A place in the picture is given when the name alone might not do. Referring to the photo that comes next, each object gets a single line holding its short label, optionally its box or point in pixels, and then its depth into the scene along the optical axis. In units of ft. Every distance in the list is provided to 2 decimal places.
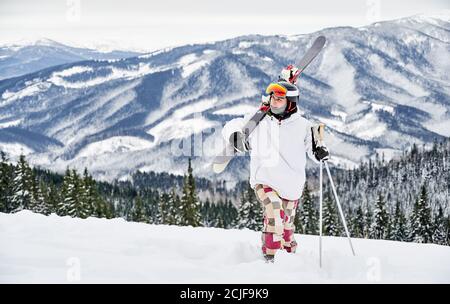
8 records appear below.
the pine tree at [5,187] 100.53
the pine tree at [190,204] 112.27
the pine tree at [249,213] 119.44
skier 22.20
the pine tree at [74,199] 104.12
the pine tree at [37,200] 106.52
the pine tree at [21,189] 103.13
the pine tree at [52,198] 117.07
